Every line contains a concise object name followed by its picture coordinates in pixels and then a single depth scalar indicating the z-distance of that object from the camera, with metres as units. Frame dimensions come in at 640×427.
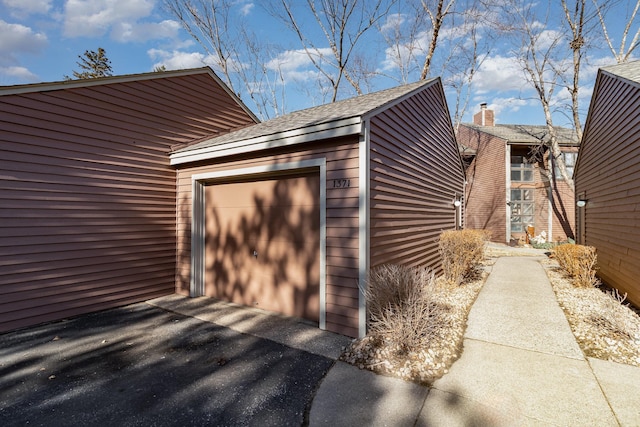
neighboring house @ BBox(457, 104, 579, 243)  14.59
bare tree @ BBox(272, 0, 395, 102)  12.11
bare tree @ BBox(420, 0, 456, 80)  11.49
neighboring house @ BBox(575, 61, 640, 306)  4.79
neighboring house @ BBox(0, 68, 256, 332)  4.24
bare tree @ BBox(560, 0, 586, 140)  12.09
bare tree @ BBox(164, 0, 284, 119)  12.55
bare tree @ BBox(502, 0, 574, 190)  13.14
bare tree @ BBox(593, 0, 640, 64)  12.12
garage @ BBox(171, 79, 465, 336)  3.92
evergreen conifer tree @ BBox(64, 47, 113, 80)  25.11
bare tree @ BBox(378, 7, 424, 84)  13.03
